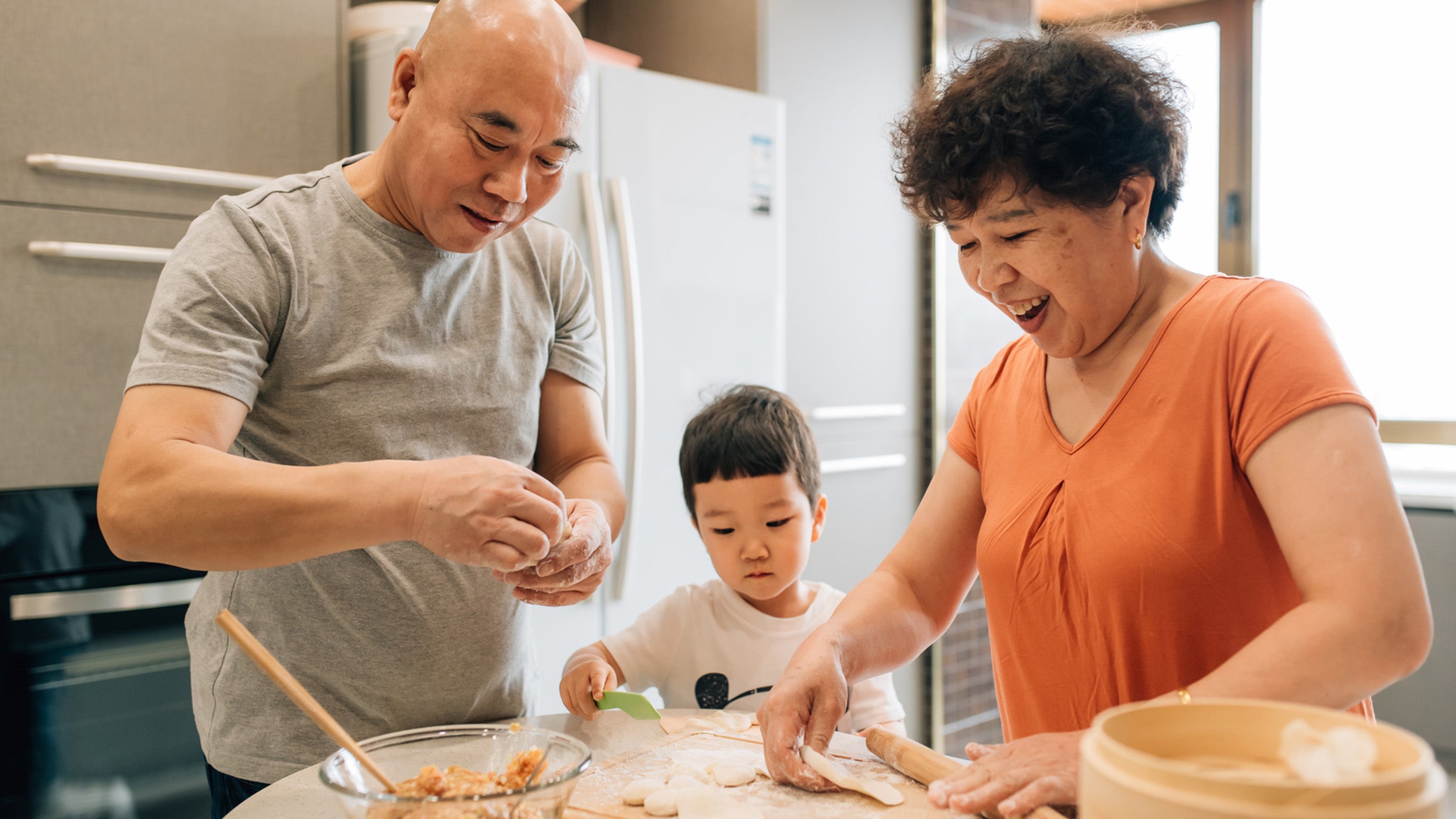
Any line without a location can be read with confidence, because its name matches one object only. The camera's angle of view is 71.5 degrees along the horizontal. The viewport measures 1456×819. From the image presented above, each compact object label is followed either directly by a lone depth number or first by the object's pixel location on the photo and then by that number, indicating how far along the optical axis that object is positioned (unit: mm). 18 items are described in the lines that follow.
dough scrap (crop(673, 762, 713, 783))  946
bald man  958
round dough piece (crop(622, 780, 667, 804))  882
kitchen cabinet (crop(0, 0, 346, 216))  1713
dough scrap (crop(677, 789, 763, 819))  850
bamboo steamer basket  439
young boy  1425
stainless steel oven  1684
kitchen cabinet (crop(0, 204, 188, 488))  1705
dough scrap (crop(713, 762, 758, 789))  926
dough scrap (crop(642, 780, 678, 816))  854
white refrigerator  2104
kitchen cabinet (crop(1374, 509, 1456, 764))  2793
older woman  775
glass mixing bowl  699
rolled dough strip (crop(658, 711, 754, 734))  1099
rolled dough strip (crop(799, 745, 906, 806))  865
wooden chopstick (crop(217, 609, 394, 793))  693
